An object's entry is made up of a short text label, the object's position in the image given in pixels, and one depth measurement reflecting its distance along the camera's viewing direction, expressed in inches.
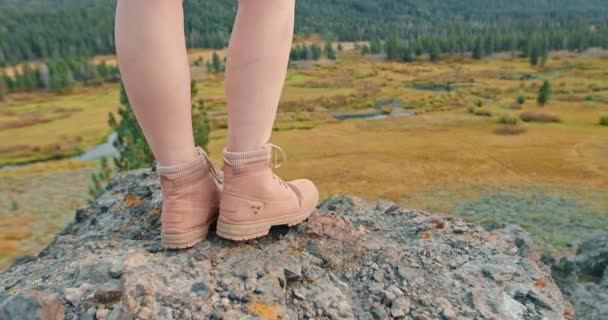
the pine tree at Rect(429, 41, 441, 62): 3154.5
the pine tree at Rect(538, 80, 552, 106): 1496.1
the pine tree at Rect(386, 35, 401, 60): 3265.3
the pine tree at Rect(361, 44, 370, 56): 3544.3
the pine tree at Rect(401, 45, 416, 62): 3228.3
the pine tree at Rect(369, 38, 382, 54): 3531.0
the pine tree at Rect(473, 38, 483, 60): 3083.2
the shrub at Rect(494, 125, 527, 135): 1152.2
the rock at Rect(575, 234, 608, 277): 231.8
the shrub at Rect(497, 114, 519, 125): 1238.9
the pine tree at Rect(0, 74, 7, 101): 2192.4
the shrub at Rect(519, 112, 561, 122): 1284.4
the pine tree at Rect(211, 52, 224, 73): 2783.0
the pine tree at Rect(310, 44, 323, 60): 3316.9
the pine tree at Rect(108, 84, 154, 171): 427.5
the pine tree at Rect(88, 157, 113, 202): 504.4
